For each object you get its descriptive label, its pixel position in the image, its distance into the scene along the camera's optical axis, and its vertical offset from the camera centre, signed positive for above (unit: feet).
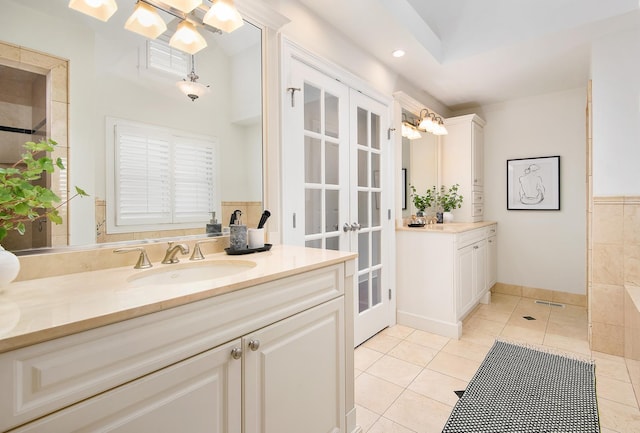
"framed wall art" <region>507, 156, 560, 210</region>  11.96 +1.26
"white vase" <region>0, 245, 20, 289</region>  2.83 -0.46
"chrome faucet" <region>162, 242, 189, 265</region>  4.37 -0.50
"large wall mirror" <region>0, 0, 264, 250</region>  3.50 +1.61
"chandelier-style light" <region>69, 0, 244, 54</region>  3.95 +2.76
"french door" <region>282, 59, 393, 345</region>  6.58 +0.91
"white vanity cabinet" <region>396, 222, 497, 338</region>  9.00 -1.82
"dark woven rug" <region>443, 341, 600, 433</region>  5.34 -3.51
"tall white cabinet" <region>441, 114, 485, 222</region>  12.17 +2.15
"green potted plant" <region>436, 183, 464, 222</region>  12.26 +0.56
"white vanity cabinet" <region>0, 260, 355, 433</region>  2.17 -1.35
